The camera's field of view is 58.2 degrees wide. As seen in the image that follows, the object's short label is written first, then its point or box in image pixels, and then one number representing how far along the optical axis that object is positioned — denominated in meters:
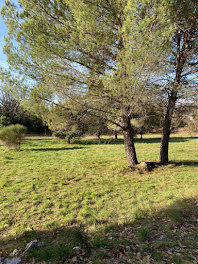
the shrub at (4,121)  20.43
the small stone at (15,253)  2.55
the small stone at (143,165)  7.14
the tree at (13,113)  25.84
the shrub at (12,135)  11.89
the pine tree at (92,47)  4.76
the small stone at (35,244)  2.70
